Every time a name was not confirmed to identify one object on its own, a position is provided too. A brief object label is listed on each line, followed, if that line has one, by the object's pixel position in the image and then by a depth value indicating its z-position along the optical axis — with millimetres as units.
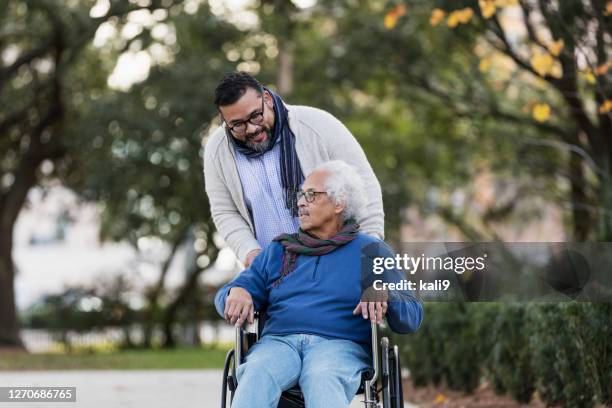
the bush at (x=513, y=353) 11212
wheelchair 6443
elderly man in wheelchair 6426
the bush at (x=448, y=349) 12874
